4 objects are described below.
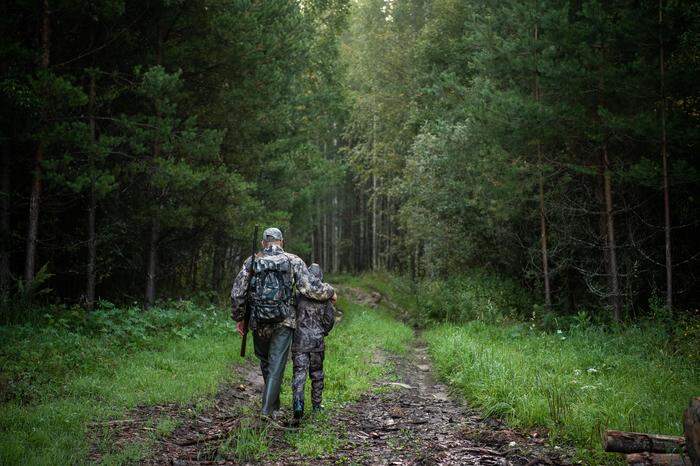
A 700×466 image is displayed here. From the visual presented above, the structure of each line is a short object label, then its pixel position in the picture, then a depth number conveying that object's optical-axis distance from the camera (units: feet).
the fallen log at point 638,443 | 14.14
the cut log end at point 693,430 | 12.66
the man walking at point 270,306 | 21.03
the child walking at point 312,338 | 22.40
